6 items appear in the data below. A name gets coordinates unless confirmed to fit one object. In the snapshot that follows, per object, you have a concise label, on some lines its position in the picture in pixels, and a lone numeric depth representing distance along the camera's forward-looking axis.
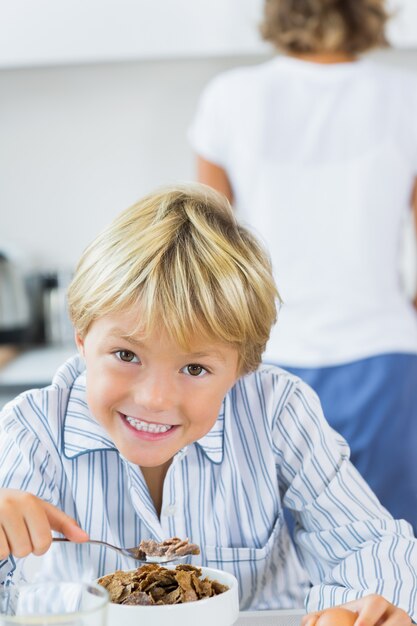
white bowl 1.05
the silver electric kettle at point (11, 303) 2.41
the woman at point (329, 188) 1.73
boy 1.21
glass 0.94
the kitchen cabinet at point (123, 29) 2.23
